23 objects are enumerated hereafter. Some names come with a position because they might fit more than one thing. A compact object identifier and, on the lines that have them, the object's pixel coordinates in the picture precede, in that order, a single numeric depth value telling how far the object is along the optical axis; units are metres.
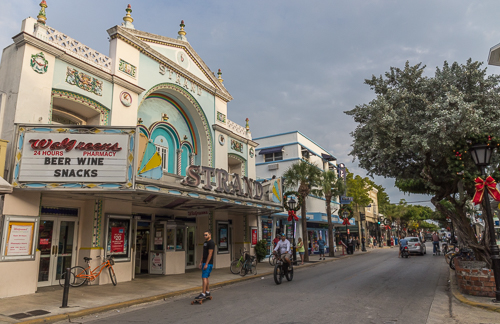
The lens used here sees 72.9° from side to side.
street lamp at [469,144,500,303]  8.53
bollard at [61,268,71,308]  8.48
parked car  27.59
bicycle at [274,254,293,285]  12.41
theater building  10.36
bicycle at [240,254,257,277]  15.53
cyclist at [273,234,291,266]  12.73
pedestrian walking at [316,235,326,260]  26.47
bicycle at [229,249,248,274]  16.01
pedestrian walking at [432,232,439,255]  27.91
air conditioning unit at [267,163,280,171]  32.21
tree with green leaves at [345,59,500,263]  9.76
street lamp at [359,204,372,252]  37.17
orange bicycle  11.79
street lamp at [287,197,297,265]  20.72
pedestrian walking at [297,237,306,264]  20.50
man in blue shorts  9.37
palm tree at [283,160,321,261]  24.40
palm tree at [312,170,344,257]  25.82
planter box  8.72
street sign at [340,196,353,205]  32.59
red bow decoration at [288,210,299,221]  21.26
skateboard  9.20
